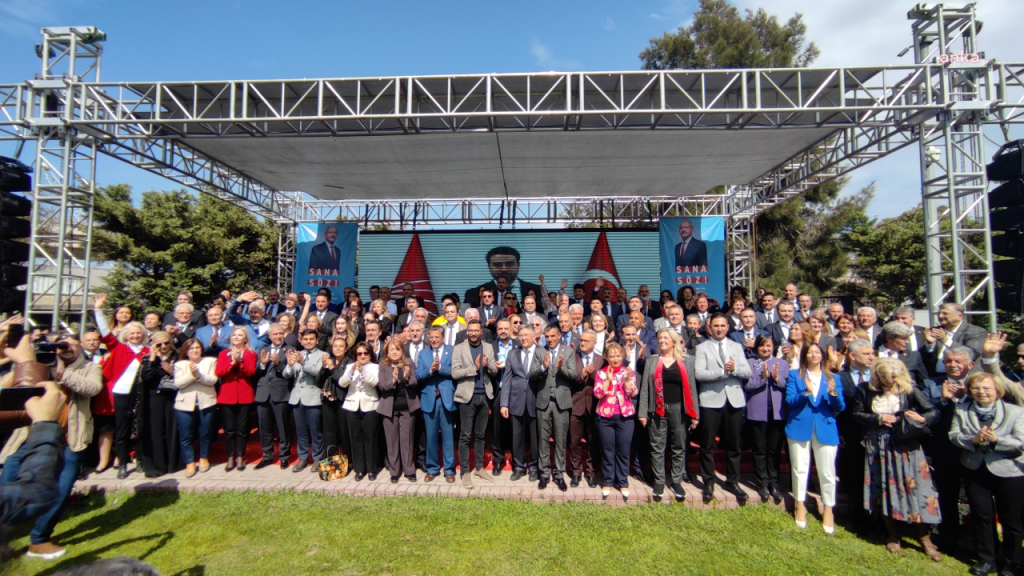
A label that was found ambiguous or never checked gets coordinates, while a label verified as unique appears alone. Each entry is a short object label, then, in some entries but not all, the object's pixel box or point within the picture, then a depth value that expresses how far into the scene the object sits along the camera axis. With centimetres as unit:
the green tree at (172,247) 1433
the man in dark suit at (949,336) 437
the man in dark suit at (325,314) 636
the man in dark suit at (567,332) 518
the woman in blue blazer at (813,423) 388
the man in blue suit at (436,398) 484
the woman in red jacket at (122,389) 498
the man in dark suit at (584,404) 459
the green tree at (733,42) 1788
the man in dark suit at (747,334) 482
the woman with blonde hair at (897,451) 342
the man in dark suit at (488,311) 664
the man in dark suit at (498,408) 497
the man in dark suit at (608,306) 697
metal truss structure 640
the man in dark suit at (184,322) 563
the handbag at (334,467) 488
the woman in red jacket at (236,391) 512
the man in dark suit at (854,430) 393
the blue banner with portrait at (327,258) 1120
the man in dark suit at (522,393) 466
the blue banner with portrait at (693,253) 1048
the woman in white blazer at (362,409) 486
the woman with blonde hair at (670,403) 432
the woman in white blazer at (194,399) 502
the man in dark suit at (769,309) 623
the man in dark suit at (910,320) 468
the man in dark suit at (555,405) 455
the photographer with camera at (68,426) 333
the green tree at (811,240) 1780
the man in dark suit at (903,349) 405
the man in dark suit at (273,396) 518
